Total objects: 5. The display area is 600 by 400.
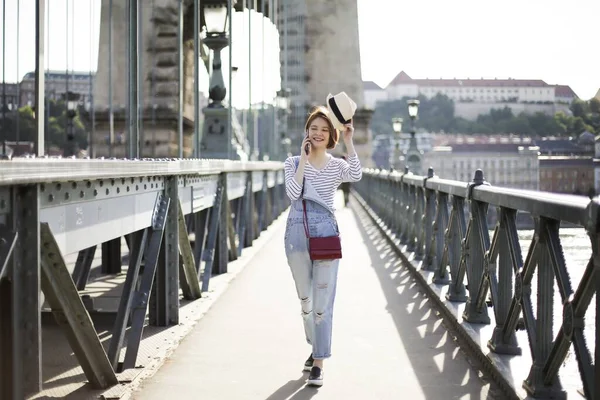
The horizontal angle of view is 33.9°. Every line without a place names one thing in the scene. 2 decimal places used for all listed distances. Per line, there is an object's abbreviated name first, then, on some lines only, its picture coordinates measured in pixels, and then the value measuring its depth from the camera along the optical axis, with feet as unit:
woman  15.60
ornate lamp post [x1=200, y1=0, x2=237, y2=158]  33.09
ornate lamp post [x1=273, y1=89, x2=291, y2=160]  94.80
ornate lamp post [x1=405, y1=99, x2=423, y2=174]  83.05
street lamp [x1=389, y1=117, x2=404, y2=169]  103.71
